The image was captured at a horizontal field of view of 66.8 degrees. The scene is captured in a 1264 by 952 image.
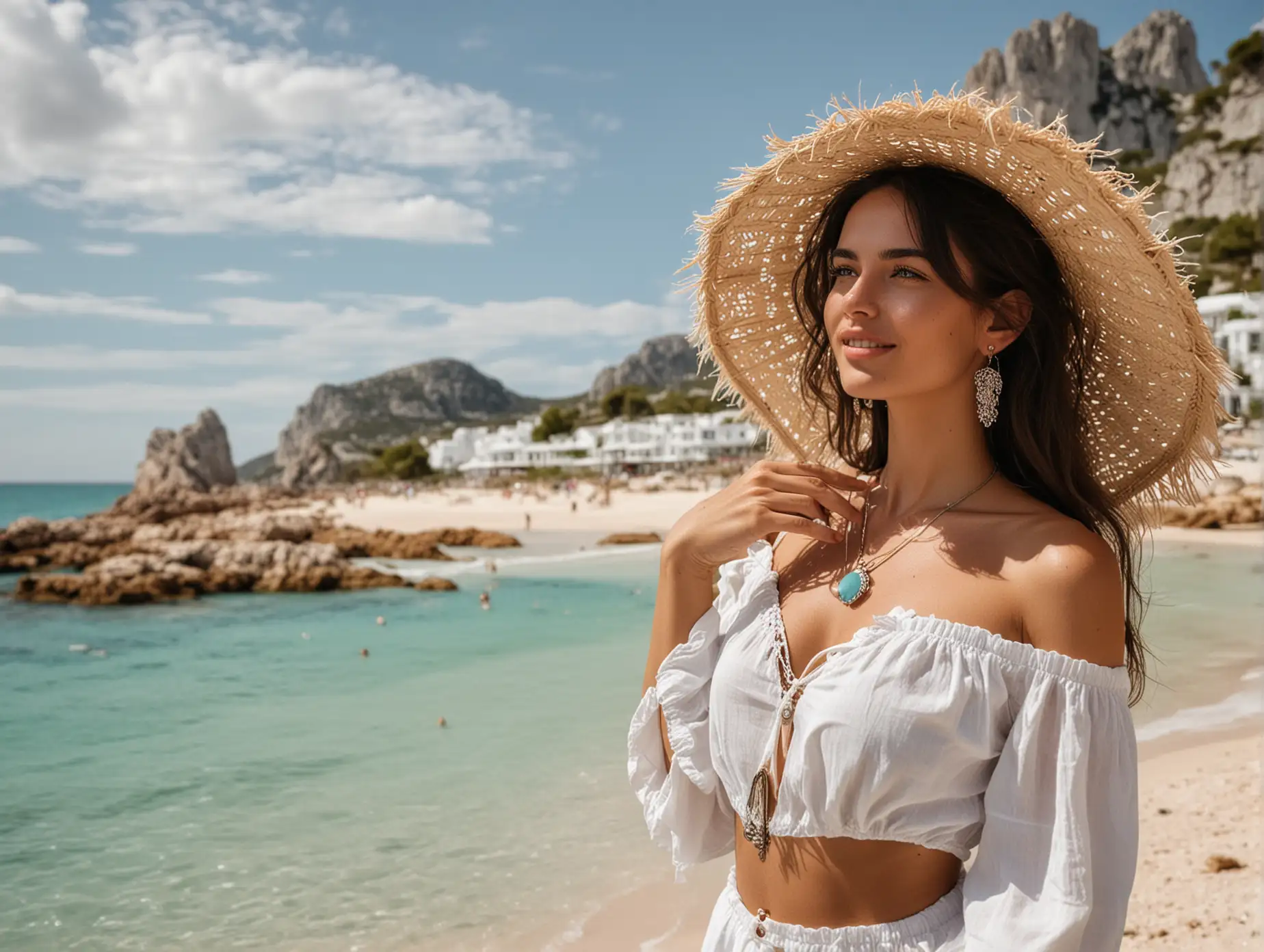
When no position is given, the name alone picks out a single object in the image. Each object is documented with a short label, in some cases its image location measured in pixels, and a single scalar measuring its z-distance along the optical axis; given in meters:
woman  1.28
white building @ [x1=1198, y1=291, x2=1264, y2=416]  37.41
